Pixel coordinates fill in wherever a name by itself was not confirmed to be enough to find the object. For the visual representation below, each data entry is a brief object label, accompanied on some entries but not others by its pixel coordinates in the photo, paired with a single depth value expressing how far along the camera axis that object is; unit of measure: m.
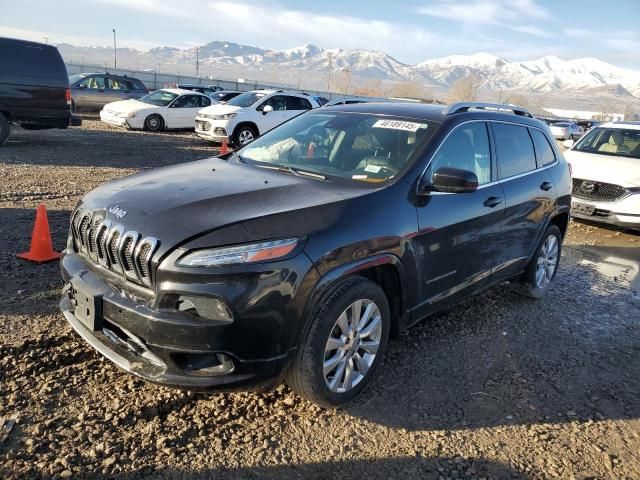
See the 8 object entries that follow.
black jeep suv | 2.61
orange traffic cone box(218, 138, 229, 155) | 12.95
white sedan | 16.64
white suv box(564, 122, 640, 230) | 7.71
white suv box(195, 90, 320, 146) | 14.60
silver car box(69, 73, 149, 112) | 19.25
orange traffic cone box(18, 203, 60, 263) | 4.89
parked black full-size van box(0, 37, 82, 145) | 10.91
